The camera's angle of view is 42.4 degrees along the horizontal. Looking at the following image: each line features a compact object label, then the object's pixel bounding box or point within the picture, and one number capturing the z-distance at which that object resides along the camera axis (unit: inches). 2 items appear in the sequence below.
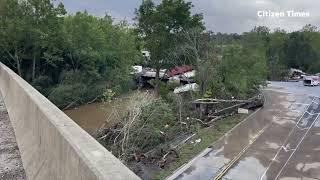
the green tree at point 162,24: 1911.9
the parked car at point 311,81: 2161.7
